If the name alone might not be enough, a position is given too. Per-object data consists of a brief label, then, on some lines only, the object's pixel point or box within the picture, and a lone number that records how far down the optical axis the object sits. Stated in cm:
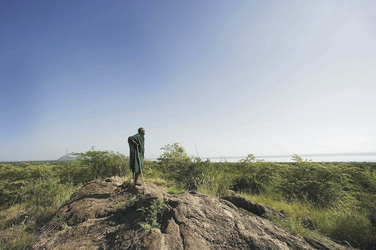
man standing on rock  551
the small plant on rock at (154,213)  242
